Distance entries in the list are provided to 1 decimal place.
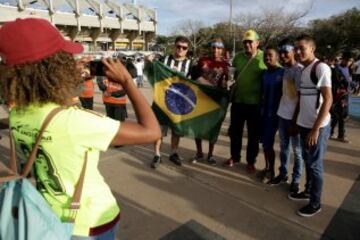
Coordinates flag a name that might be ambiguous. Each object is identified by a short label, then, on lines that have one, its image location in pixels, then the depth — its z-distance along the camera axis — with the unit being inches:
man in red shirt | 205.2
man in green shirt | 186.2
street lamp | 1439.5
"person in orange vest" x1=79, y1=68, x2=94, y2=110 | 281.7
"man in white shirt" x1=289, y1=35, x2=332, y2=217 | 134.5
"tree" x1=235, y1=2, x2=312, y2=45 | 1279.5
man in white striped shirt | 204.2
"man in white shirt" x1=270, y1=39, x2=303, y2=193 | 160.6
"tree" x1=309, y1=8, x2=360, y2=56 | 1374.3
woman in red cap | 49.6
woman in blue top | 171.9
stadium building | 1922.5
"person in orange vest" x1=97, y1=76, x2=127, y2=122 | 247.0
